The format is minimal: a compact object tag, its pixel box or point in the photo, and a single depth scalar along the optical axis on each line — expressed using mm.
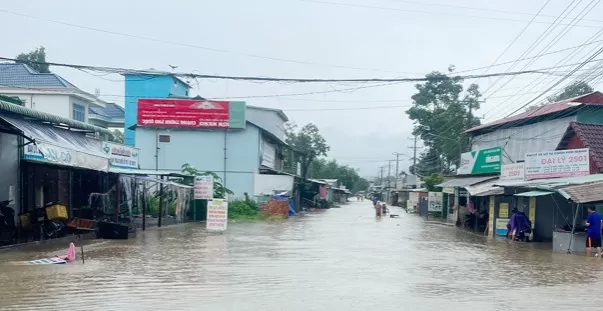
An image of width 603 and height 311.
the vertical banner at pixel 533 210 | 24766
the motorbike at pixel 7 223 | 16906
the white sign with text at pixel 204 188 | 33844
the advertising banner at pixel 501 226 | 26412
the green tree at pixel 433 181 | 53862
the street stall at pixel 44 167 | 16766
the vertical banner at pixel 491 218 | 27906
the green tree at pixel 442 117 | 60344
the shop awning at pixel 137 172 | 22184
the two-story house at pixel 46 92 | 37031
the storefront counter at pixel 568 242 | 19656
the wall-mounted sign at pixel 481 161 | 32625
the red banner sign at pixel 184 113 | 42844
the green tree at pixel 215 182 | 36334
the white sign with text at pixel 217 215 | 25625
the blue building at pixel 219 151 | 43312
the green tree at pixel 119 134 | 54906
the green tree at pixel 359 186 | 185875
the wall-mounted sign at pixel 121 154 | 26547
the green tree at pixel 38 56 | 51884
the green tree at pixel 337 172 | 132000
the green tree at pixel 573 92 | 49000
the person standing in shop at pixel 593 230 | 18688
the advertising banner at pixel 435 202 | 48219
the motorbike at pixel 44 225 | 18641
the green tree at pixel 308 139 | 90438
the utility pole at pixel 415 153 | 87188
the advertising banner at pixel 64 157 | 15926
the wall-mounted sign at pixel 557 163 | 23156
